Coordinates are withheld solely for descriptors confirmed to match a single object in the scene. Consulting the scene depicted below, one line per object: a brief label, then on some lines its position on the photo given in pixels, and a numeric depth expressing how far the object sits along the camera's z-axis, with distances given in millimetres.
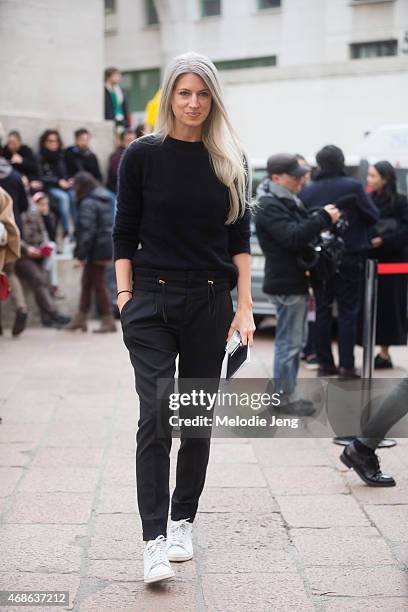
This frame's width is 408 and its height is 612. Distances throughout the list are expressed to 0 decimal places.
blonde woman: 5297
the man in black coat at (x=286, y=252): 9135
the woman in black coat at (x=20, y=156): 17509
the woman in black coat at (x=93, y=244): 14844
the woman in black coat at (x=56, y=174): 18214
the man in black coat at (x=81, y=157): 18501
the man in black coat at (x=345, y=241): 10935
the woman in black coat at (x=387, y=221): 11937
